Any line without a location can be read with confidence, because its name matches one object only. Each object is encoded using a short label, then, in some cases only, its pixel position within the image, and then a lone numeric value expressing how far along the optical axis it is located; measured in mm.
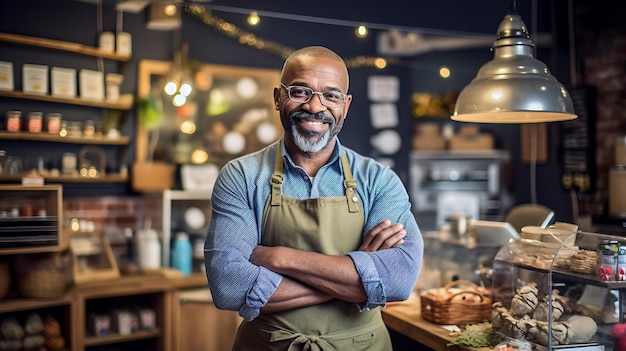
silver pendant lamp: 2629
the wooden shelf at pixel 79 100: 4441
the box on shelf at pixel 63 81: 4637
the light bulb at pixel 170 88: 4734
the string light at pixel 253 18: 4198
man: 2156
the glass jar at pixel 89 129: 4715
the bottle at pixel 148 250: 4781
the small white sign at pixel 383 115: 6605
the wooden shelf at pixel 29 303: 3917
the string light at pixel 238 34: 5383
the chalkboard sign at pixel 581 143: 4512
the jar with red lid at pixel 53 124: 4570
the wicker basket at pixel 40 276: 4020
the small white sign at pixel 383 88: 6566
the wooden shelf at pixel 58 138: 4402
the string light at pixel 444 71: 6410
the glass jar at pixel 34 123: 4480
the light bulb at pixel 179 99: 4730
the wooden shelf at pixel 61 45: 4461
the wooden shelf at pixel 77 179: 4348
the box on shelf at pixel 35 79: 4539
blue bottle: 4887
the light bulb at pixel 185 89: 4701
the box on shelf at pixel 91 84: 4738
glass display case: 2348
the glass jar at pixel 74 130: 4645
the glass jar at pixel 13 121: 4418
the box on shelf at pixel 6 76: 4430
